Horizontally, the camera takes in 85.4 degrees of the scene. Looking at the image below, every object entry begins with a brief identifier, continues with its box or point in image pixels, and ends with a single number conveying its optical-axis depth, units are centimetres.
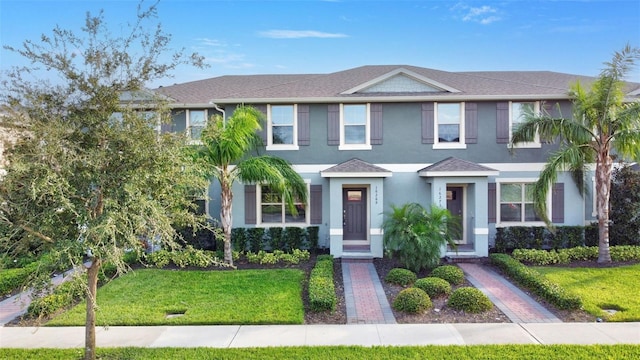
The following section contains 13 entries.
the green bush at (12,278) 937
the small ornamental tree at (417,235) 1023
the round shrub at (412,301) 763
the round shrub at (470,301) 772
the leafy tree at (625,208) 1221
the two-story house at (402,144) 1334
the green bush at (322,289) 768
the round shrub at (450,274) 960
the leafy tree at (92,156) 452
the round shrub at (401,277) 960
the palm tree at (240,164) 1091
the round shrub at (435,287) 859
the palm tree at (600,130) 1054
